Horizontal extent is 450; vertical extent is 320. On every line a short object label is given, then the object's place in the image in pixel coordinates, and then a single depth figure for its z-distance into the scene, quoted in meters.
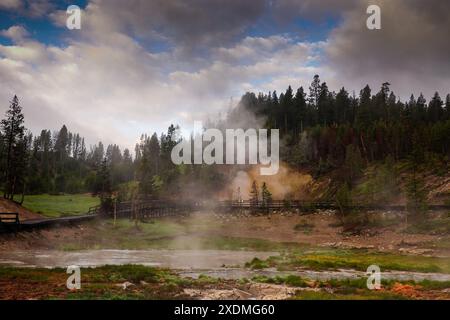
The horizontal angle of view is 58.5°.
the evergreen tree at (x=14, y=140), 76.81
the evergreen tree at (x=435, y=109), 149.20
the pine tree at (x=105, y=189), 78.50
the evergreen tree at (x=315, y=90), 181.75
